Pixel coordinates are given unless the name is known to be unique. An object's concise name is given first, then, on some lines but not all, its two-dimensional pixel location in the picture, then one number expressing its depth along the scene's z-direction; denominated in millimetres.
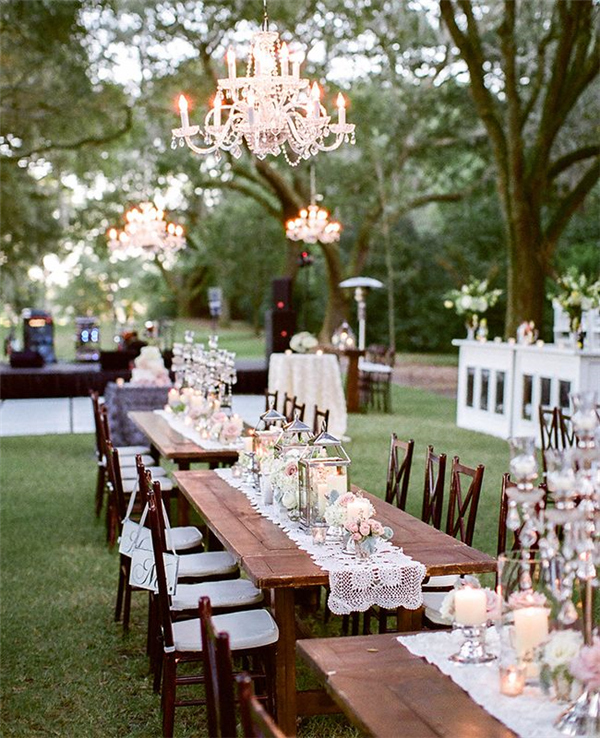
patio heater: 16578
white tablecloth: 12398
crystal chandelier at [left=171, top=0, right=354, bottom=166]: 5871
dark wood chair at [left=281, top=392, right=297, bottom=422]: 7816
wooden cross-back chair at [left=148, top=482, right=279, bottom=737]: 3771
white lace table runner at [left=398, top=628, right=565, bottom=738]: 2195
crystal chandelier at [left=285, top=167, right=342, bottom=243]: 14156
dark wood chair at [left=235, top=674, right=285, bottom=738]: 1809
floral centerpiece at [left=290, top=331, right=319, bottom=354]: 12688
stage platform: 18578
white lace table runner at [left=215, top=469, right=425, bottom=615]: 3410
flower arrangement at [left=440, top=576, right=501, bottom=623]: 2635
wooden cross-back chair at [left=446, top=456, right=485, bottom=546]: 4230
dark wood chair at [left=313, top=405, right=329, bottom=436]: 4871
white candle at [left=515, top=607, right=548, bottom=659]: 2271
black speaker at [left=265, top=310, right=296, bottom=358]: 16234
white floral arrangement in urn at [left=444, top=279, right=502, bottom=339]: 13344
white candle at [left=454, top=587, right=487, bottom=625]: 2627
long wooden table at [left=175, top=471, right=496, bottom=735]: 3457
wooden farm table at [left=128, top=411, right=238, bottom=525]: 6328
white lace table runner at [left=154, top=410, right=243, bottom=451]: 6496
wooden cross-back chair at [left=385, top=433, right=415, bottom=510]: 5059
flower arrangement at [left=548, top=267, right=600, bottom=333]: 11172
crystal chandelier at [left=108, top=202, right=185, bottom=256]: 14719
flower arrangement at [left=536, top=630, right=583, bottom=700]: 2188
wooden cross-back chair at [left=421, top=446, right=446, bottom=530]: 4680
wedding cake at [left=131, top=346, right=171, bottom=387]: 10602
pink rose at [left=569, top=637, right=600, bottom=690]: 2096
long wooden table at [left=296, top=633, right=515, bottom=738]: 2217
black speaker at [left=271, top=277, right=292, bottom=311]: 17047
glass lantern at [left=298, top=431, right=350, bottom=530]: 4074
